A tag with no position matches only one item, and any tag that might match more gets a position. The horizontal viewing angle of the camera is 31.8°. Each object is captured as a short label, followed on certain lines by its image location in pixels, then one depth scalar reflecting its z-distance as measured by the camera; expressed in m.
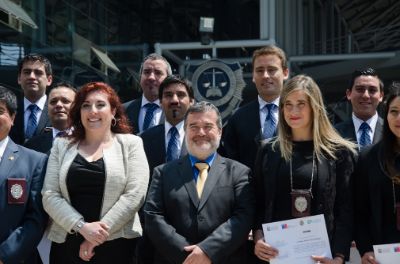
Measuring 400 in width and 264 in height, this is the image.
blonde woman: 4.38
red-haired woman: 4.68
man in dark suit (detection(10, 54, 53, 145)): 6.08
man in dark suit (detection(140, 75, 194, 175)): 5.48
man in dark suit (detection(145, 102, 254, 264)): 4.43
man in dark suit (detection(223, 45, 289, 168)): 5.41
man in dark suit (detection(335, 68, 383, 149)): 5.49
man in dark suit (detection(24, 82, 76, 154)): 5.71
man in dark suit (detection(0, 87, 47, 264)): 4.73
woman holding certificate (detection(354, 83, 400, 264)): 4.38
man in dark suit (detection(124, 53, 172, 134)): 6.16
